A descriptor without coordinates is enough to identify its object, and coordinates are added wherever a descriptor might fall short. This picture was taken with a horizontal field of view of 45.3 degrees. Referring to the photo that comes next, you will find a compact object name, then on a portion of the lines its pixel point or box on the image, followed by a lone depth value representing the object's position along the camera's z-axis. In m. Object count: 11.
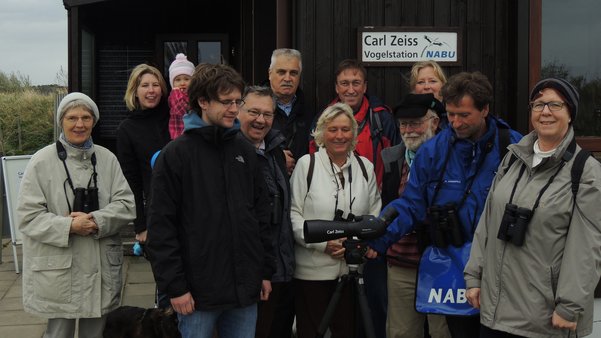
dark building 4.78
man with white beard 3.71
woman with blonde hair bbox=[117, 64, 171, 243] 4.21
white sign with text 4.84
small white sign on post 7.56
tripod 3.44
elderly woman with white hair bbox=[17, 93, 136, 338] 3.71
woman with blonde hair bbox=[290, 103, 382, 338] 3.83
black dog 3.94
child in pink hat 4.22
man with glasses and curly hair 3.02
